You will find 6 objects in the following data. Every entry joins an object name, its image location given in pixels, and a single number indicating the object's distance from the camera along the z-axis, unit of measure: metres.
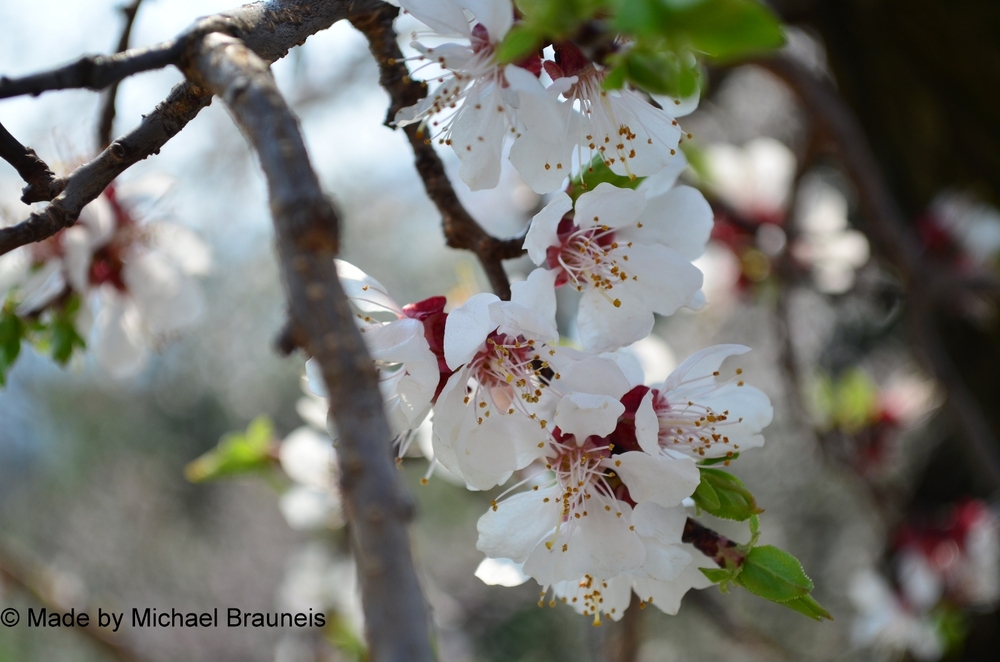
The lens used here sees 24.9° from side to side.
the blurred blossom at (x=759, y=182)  1.26
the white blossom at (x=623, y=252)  0.29
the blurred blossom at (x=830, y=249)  1.21
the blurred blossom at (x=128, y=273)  0.36
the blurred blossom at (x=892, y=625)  0.58
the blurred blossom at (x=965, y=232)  1.18
